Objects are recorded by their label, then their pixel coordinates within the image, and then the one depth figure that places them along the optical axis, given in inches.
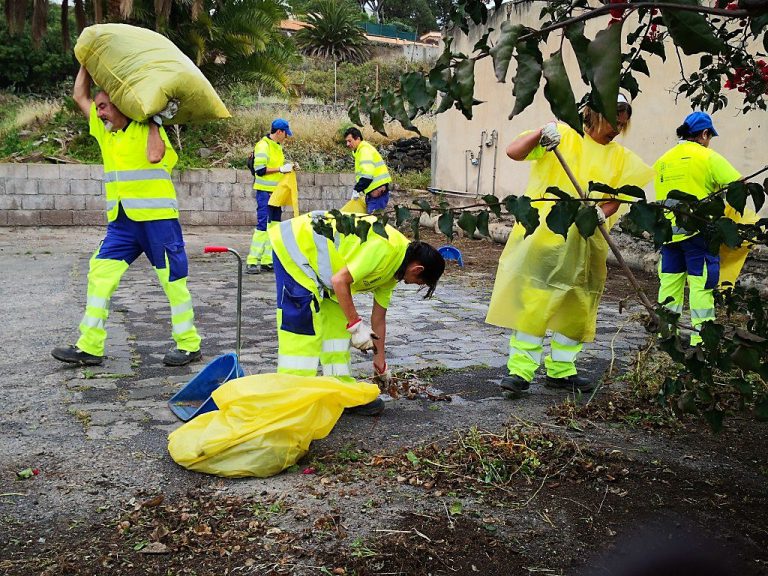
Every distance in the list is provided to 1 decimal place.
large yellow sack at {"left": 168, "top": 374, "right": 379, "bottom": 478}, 128.6
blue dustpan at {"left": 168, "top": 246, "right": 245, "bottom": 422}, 160.2
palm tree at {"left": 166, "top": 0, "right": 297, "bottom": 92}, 613.3
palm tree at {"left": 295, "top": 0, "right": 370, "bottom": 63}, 1263.5
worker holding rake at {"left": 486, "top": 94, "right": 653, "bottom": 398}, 173.8
